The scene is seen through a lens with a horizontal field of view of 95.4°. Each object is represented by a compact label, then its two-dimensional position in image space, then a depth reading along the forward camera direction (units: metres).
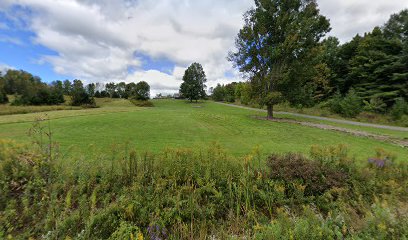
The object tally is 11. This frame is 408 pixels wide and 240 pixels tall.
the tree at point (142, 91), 55.16
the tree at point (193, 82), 52.50
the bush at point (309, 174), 3.84
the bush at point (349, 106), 22.28
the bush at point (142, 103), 47.36
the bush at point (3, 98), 40.05
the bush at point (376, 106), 22.52
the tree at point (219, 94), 72.53
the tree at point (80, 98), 46.19
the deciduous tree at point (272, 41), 17.62
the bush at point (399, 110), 19.20
